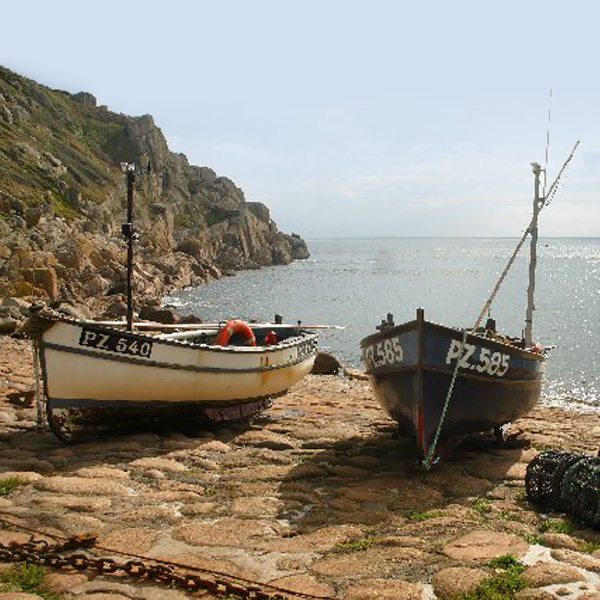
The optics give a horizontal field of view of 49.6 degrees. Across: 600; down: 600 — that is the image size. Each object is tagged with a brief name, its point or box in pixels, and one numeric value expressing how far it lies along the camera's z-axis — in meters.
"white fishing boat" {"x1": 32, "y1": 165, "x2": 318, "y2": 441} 11.36
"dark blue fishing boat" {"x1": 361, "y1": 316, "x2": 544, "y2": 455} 10.77
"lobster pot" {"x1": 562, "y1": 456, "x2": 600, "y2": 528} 7.82
